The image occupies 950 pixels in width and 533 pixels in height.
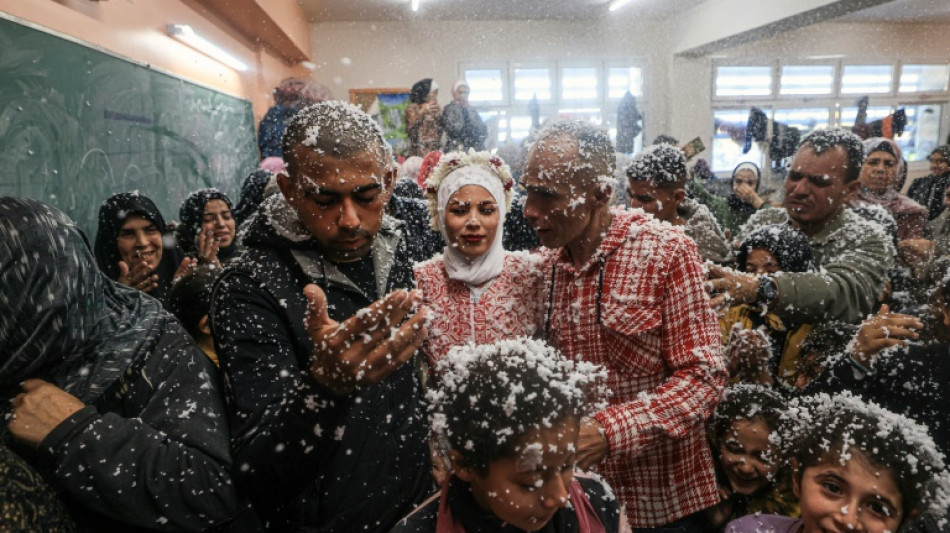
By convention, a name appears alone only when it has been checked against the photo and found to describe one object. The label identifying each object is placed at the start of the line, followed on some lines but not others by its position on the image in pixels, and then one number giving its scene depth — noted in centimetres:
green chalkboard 263
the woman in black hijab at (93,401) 106
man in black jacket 103
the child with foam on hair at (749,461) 194
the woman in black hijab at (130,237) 303
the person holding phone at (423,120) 543
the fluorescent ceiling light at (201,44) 477
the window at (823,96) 1118
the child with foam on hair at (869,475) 139
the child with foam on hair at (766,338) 224
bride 191
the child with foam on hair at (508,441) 114
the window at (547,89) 1102
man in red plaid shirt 143
